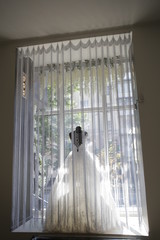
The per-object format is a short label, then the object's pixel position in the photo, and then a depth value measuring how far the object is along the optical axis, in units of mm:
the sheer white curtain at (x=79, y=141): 1683
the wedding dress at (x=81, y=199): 1643
